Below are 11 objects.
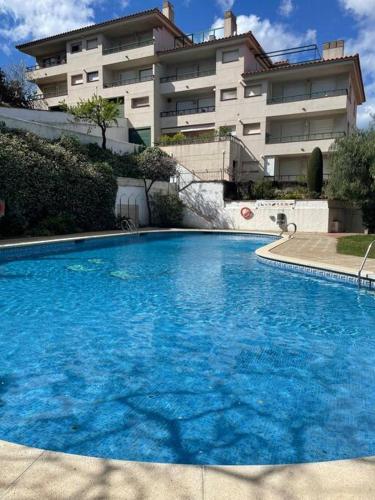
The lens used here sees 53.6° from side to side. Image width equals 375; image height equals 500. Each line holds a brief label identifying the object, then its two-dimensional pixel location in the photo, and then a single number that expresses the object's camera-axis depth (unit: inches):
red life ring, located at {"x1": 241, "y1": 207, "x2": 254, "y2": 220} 964.6
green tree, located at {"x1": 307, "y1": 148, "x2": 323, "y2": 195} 971.9
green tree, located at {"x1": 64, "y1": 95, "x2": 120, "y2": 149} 980.6
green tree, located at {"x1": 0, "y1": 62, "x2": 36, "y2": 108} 1224.2
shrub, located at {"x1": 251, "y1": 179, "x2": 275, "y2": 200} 995.9
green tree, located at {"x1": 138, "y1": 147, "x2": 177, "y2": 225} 1027.6
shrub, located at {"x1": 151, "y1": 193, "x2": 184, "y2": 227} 977.5
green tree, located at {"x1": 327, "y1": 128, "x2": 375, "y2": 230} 798.5
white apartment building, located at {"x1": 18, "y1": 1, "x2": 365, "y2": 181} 1115.9
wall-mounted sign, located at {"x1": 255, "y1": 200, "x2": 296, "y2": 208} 914.1
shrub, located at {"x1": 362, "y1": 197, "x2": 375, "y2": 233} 825.5
